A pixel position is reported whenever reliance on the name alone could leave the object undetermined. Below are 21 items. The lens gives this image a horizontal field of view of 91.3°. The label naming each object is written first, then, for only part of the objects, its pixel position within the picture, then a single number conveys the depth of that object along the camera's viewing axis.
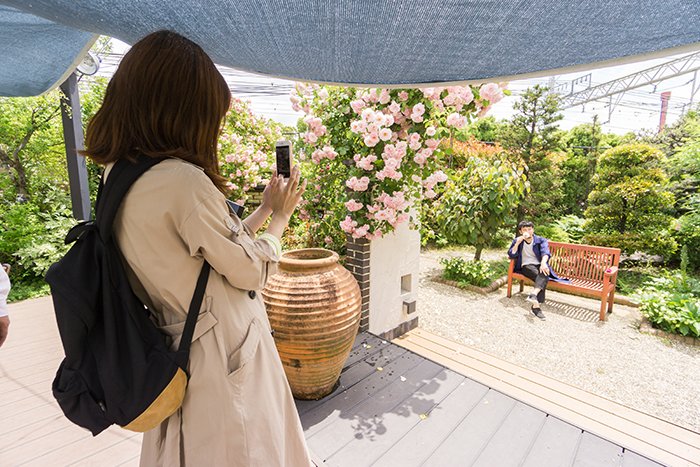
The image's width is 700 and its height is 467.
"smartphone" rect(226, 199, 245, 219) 0.99
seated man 4.27
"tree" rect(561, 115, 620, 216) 8.67
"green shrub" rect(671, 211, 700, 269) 5.67
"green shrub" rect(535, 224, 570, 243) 7.02
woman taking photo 0.72
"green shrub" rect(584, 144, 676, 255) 5.77
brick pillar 2.70
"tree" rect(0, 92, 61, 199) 4.49
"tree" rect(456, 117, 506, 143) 10.78
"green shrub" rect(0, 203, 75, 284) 4.19
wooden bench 4.14
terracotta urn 1.95
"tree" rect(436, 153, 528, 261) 4.92
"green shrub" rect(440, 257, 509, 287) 5.16
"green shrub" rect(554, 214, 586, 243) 7.01
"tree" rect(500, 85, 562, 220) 7.26
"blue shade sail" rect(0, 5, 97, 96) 1.15
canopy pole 3.87
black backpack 0.69
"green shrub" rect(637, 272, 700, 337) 3.67
